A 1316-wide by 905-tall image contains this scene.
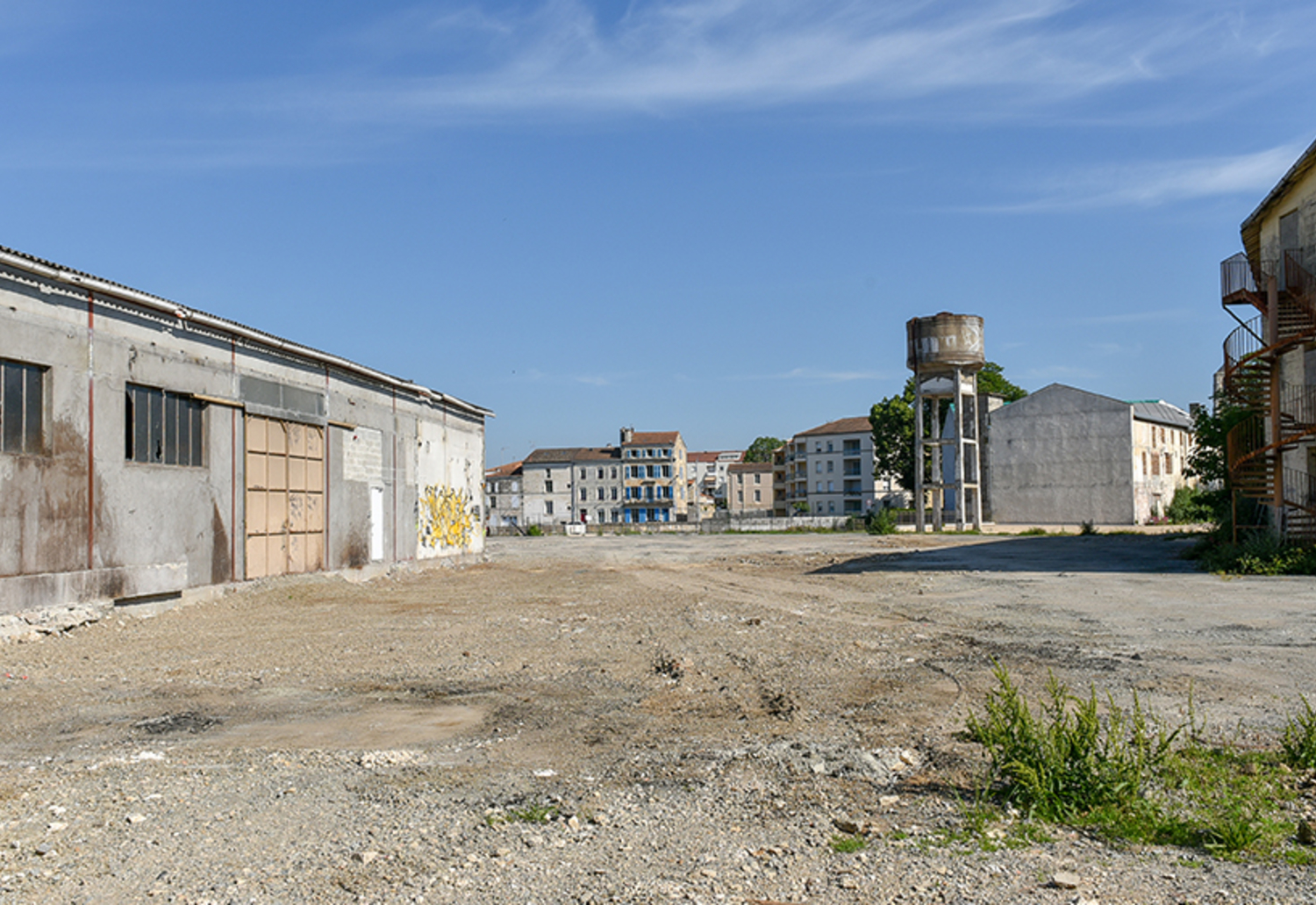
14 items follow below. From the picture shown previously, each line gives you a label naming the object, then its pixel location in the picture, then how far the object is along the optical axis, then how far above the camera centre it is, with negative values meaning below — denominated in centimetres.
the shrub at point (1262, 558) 2089 -179
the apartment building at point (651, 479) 11369 +137
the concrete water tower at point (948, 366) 4981 +635
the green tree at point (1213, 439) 3156 +142
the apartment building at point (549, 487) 11419 +74
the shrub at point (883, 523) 5350 -210
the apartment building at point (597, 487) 11381 +55
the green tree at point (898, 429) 7519 +463
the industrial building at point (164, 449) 1316 +87
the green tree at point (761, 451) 16638 +664
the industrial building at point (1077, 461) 5622 +138
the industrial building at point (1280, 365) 2322 +301
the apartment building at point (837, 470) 10450 +199
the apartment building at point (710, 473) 17550 +320
